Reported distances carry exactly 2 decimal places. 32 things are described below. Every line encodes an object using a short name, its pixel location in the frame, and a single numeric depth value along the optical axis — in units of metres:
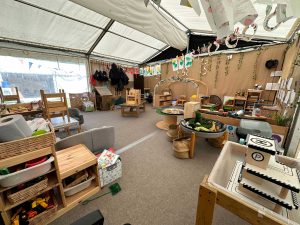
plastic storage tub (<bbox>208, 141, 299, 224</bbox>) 0.56
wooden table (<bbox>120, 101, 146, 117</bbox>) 4.49
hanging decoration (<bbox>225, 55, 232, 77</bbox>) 4.50
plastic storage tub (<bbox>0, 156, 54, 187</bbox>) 0.87
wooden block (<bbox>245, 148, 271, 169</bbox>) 0.65
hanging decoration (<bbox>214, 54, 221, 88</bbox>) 4.75
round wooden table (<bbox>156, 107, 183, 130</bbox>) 3.27
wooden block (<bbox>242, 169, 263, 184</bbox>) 0.66
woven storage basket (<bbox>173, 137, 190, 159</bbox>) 2.10
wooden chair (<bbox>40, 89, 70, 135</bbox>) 2.37
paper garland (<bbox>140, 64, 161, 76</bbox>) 6.49
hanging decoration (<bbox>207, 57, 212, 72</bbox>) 4.98
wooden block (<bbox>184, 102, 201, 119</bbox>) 2.68
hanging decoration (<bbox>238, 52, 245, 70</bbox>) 4.28
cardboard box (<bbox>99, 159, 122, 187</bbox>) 1.52
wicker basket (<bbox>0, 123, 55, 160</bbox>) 0.84
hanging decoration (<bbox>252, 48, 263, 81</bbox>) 3.97
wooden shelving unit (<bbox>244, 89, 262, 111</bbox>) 3.99
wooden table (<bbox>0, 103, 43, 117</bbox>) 2.51
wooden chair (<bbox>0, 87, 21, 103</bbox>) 2.89
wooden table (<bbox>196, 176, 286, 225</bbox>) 0.52
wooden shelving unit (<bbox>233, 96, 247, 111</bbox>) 4.15
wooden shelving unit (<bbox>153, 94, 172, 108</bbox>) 6.20
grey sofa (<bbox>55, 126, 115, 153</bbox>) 1.63
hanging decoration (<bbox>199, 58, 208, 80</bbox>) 5.14
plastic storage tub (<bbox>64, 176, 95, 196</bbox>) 1.30
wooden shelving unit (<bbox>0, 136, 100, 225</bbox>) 0.92
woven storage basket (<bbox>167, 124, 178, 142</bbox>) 2.69
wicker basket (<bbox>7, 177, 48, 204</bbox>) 0.93
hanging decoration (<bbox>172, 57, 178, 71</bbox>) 5.31
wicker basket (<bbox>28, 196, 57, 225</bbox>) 1.06
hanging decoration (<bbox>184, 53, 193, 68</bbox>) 4.86
